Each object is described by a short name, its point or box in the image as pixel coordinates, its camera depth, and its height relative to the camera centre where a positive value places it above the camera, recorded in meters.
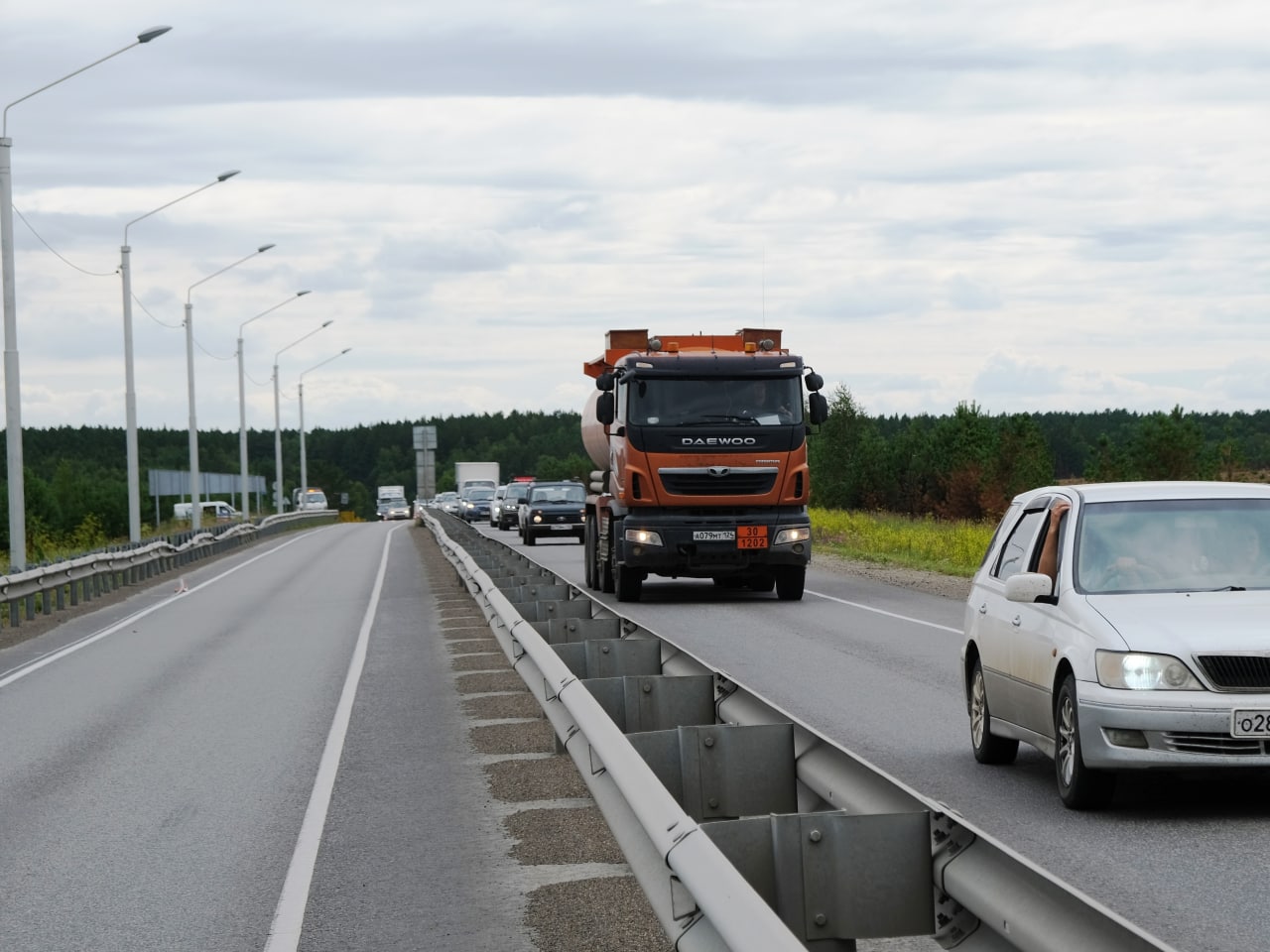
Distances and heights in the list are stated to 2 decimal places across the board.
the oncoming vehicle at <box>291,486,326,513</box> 136.27 -1.55
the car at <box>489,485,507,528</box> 73.25 -1.29
